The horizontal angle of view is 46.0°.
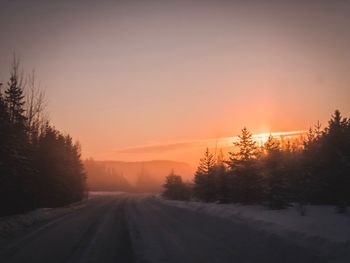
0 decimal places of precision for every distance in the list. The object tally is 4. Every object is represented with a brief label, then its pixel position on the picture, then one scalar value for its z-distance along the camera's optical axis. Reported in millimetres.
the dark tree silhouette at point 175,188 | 72375
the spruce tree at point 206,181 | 46625
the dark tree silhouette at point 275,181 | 30192
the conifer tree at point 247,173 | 34312
